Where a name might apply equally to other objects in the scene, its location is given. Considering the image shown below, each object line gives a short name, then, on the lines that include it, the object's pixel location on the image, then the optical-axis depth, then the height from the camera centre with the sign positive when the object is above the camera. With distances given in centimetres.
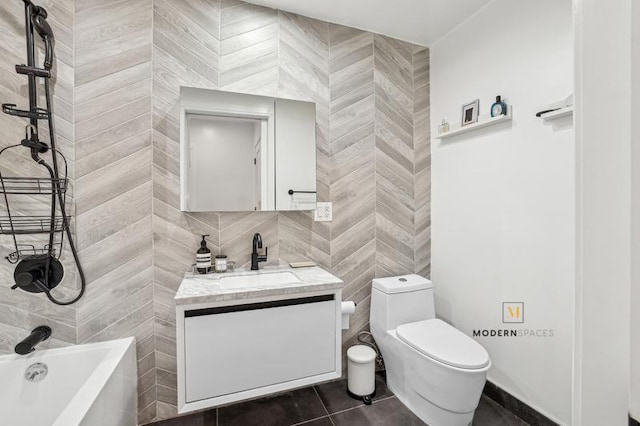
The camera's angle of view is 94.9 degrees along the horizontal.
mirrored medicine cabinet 175 +39
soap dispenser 174 -27
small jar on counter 178 -30
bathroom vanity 137 -62
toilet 152 -79
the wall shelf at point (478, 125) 178 +58
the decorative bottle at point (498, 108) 179 +65
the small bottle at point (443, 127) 218 +64
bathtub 130 -81
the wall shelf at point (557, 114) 145 +50
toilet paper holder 192 -64
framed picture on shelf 199 +69
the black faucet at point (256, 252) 187 -25
